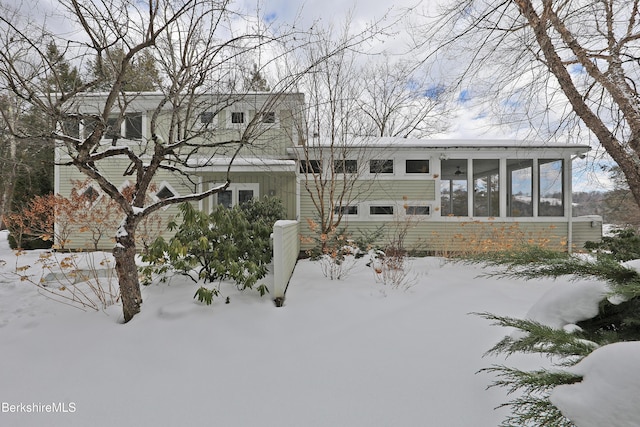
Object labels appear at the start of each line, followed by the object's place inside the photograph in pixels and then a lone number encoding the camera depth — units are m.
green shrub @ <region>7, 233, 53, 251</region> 9.63
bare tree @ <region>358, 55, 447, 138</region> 5.16
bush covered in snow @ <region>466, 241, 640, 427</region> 0.87
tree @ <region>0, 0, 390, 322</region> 3.38
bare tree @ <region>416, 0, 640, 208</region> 4.06
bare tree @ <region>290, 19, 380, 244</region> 6.59
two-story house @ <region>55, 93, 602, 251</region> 8.45
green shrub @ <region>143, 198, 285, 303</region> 4.16
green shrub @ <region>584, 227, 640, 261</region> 5.70
